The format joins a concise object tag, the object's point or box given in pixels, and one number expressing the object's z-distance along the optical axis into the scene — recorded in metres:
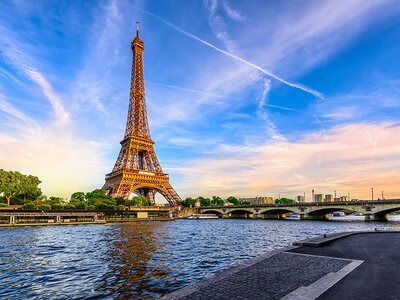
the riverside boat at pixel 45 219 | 62.78
